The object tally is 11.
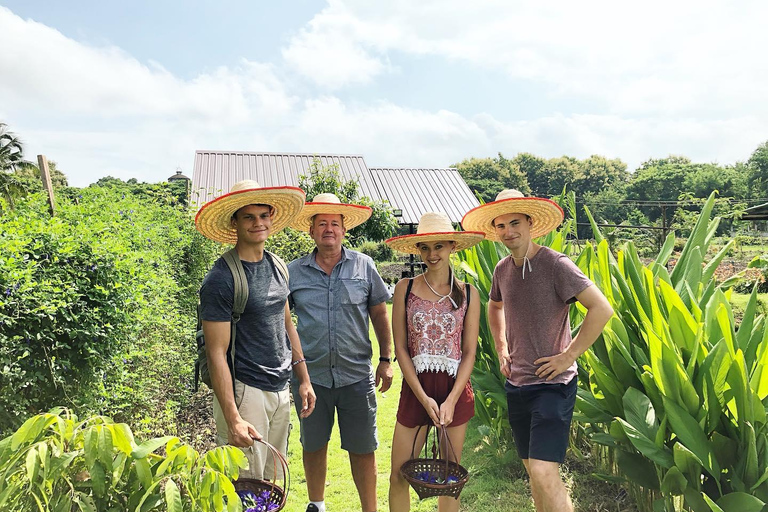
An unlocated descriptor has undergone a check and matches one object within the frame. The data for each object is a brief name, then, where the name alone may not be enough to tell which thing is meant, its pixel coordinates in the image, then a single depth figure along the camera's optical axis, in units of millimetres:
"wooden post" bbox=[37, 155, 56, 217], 4492
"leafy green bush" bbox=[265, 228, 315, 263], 6574
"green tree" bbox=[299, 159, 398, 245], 9859
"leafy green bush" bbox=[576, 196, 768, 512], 2564
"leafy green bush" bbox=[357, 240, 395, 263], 22762
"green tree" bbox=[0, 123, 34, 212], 29266
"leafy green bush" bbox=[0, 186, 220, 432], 2506
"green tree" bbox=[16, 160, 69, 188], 36969
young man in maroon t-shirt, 2639
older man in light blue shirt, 3109
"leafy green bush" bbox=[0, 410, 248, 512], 1418
